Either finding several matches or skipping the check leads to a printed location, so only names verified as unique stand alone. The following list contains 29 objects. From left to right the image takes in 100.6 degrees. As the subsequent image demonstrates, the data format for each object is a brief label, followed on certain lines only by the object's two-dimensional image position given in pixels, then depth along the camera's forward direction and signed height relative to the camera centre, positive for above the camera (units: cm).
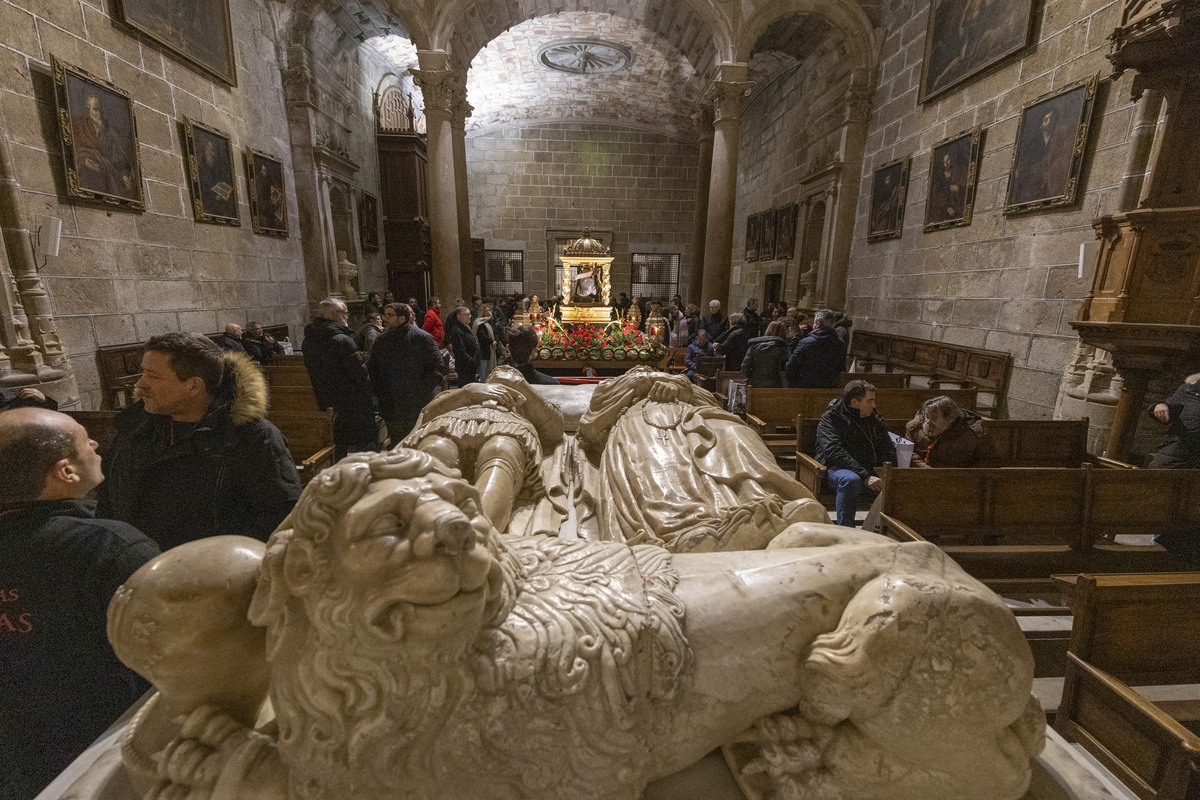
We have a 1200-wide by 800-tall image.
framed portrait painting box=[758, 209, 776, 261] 1105 +117
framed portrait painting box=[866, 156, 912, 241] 704 +133
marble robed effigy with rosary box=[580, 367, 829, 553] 156 -68
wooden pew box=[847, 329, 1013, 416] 539 -84
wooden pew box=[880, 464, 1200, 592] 266 -113
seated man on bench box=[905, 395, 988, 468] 301 -85
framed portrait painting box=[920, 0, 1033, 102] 521 +286
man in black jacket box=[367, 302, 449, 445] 373 -66
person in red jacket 623 -50
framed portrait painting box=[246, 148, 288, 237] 679 +120
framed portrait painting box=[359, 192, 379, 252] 1012 +121
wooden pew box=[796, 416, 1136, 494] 362 -107
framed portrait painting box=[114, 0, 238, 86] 497 +267
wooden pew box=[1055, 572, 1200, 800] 154 -118
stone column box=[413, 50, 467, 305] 795 +195
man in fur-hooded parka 155 -54
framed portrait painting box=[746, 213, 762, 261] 1201 +131
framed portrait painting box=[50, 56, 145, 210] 418 +121
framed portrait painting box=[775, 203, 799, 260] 1005 +118
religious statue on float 916 +8
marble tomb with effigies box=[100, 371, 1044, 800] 85 -69
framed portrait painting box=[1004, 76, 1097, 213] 446 +137
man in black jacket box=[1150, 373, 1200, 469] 307 -79
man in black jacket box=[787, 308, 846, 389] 471 -64
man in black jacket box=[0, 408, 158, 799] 117 -72
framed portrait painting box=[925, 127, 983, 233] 575 +135
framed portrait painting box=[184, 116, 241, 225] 568 +122
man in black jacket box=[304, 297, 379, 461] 343 -66
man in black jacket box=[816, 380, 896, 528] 304 -94
